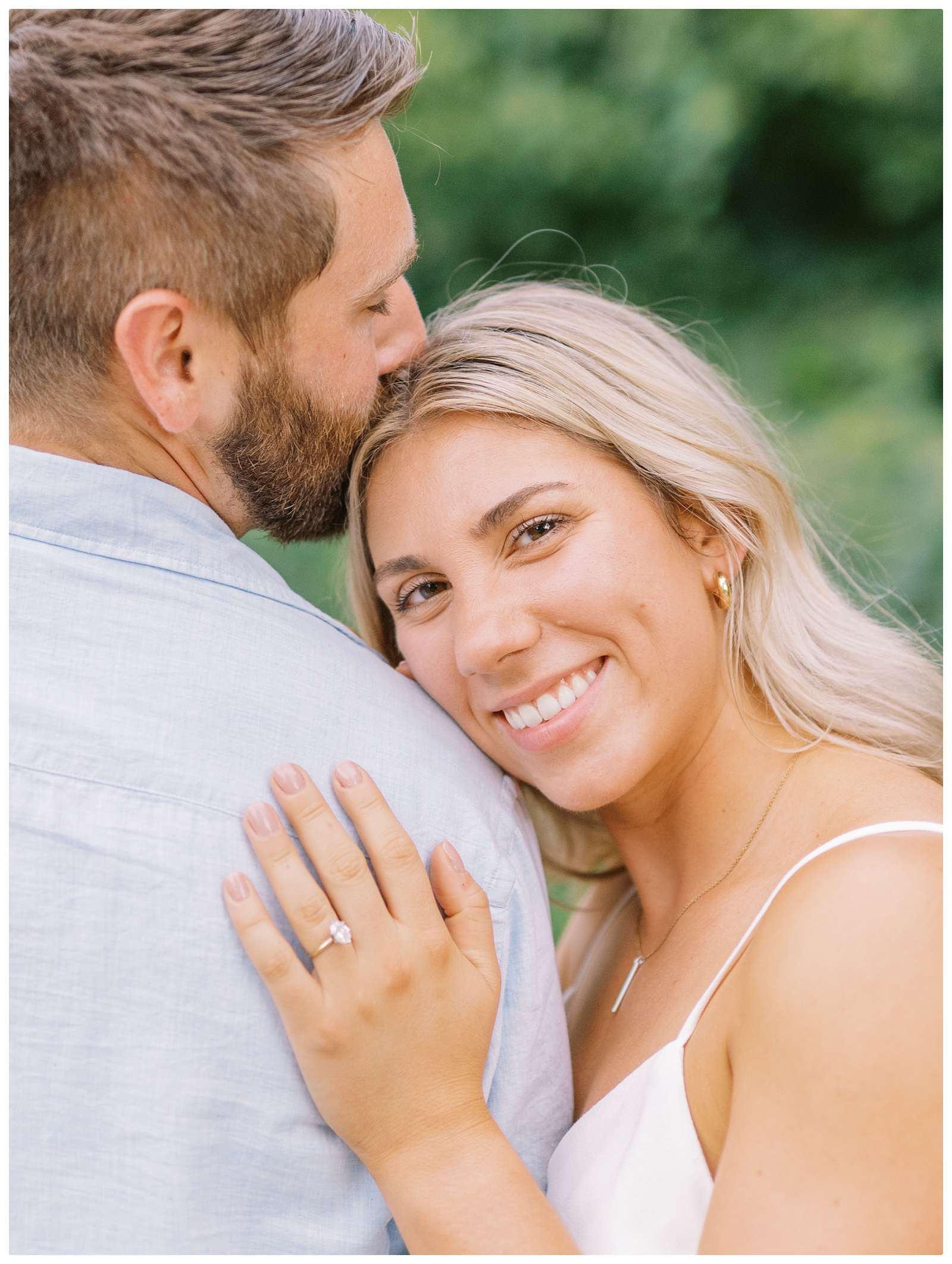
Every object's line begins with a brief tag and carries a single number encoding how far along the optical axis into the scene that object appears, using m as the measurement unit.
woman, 0.94
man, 0.92
